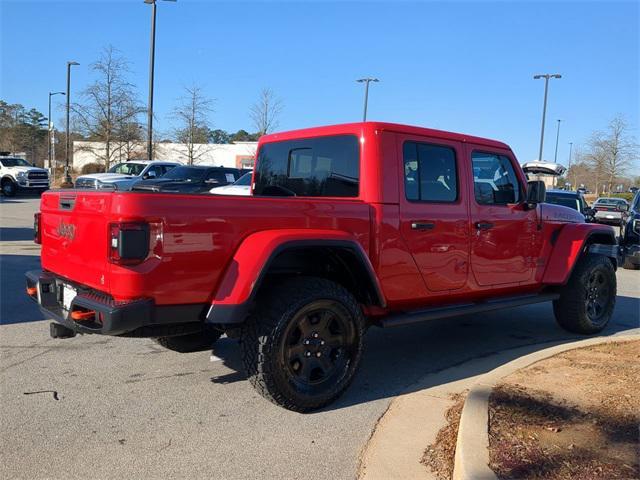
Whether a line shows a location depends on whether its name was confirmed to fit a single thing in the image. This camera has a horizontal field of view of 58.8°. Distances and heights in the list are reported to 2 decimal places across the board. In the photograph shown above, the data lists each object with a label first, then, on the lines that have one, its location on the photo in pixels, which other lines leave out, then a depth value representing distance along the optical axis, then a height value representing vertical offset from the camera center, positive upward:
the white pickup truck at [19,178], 29.16 -0.43
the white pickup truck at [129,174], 19.91 +0.09
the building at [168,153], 34.25 +1.77
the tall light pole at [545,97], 37.59 +6.74
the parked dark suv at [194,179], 15.43 +0.03
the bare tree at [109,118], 31.64 +3.20
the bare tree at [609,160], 48.09 +3.73
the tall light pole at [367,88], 38.66 +6.98
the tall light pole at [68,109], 32.74 +3.55
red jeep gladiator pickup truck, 3.43 -0.48
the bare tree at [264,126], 34.28 +3.45
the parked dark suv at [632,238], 11.59 -0.69
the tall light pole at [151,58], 21.33 +4.44
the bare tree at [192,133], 34.41 +2.83
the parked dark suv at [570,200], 13.26 +0.02
